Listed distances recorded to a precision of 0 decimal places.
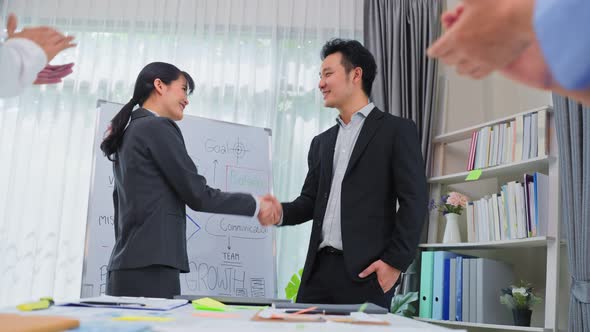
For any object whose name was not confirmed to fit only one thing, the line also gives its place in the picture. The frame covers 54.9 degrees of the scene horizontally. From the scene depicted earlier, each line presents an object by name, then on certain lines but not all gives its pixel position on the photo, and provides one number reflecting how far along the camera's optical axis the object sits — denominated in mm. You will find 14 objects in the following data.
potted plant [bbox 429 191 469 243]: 3195
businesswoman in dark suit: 1935
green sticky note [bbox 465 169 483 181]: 3033
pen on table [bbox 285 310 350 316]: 1104
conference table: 810
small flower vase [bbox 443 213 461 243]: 3212
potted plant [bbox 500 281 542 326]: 2748
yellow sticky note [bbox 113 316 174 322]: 896
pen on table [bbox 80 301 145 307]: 1153
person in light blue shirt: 525
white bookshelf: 2617
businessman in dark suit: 2016
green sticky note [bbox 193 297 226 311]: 1178
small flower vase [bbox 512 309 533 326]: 2744
